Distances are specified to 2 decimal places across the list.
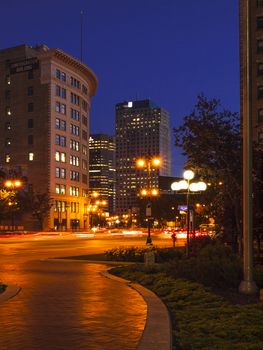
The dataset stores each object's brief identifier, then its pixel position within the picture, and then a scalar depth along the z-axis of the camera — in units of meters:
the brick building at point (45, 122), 111.75
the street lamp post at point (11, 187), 62.60
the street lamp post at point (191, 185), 24.81
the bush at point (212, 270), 14.04
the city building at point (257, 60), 59.50
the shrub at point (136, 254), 24.59
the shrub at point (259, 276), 13.85
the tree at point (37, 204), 103.74
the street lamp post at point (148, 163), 43.43
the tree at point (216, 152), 22.19
